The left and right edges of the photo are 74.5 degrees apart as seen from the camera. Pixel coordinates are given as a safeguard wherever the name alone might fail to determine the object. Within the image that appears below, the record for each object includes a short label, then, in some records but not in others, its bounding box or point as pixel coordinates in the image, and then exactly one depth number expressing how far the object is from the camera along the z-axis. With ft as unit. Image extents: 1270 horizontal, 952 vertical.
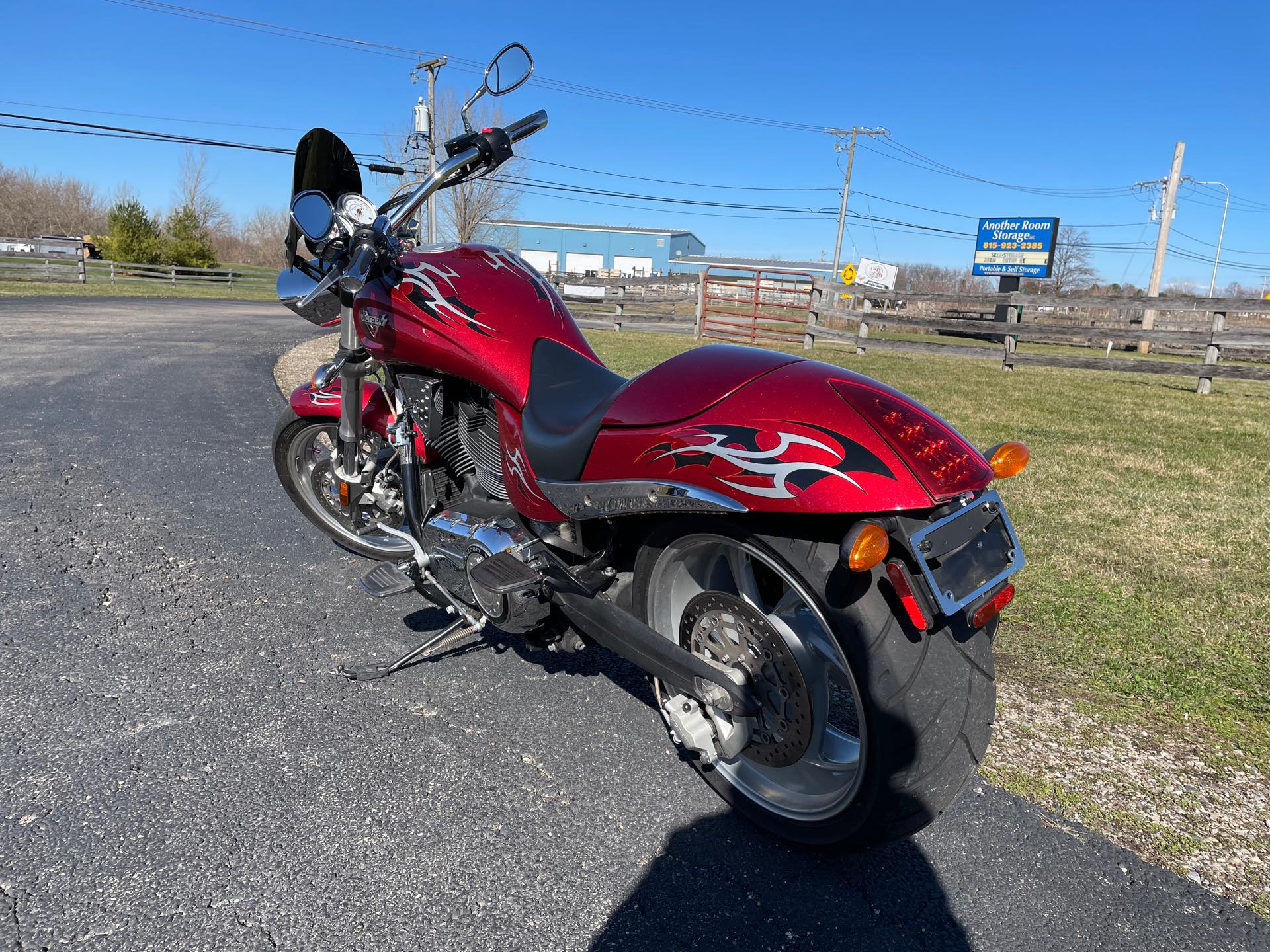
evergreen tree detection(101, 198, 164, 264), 126.11
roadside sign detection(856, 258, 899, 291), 128.06
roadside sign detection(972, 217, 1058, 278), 99.14
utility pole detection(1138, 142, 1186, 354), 99.60
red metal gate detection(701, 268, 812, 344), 61.16
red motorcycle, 6.25
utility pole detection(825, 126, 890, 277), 143.02
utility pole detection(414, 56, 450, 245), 95.55
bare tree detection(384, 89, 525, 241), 122.31
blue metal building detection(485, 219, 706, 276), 276.62
